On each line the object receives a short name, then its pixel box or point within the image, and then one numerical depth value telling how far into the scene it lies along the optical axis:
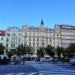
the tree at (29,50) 49.09
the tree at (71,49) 47.03
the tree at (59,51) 48.03
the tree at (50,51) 48.29
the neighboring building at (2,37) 53.99
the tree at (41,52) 49.07
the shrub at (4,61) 21.26
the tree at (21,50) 45.41
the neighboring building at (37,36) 55.83
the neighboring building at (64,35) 57.43
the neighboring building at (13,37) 54.28
